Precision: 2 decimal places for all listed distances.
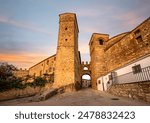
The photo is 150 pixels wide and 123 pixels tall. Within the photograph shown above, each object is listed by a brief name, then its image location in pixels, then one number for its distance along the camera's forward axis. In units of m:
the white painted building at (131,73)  6.82
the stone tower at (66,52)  13.76
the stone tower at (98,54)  17.83
